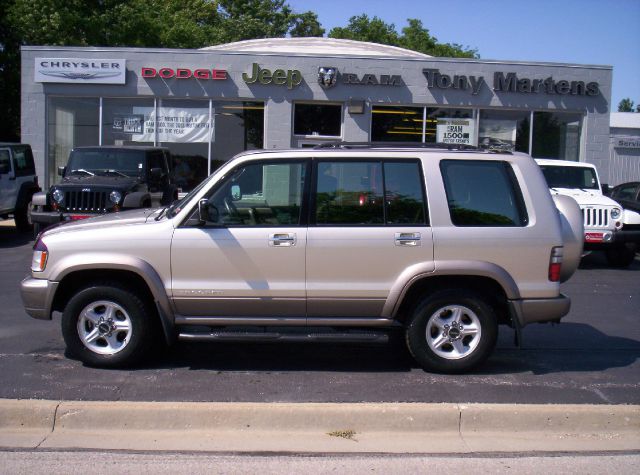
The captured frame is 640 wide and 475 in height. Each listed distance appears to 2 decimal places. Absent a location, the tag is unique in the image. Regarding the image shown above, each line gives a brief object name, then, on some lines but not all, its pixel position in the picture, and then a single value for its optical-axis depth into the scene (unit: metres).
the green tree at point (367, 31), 54.19
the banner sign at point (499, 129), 19.22
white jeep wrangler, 13.20
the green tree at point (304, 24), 53.19
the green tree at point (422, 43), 52.25
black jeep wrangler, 12.40
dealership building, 18.53
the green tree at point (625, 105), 92.41
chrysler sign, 18.50
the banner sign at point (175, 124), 18.91
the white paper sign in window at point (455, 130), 19.09
